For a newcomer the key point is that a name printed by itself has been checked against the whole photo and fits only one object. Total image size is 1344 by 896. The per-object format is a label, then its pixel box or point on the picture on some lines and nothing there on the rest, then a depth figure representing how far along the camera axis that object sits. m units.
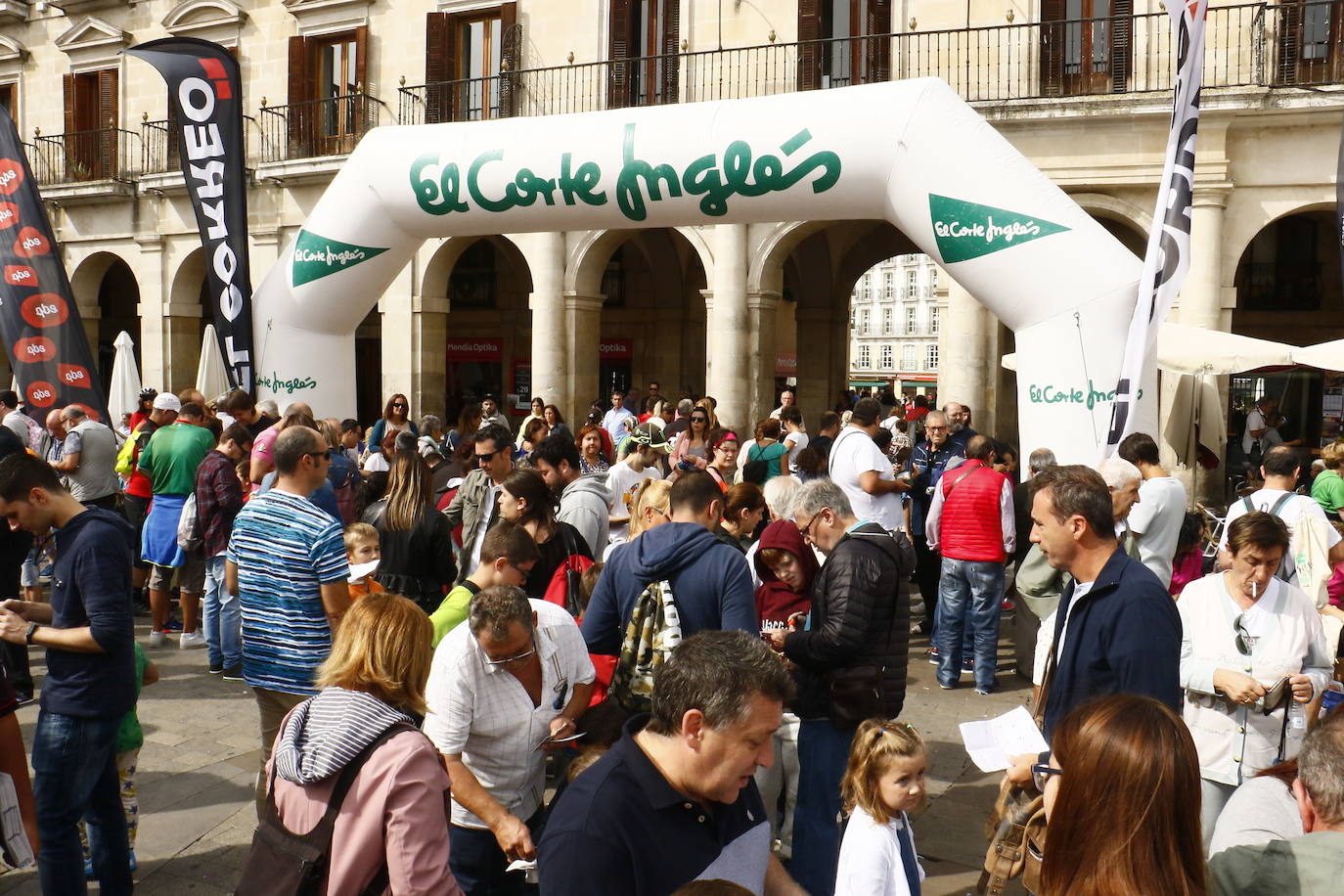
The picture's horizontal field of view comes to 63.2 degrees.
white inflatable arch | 7.64
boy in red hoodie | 4.75
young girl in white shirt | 3.40
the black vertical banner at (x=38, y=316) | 10.09
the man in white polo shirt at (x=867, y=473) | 7.98
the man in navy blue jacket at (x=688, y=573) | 4.18
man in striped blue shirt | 4.36
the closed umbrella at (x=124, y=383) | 13.70
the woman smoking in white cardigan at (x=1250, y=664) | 4.05
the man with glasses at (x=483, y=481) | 6.31
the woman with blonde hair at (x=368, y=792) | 2.64
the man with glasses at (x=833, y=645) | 4.18
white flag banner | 7.26
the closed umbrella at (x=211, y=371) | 13.76
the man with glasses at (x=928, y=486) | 9.31
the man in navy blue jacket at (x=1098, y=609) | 3.36
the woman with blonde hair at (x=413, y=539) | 5.75
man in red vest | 7.57
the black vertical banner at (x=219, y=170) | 10.64
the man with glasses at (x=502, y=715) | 3.40
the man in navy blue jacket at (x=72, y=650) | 3.88
